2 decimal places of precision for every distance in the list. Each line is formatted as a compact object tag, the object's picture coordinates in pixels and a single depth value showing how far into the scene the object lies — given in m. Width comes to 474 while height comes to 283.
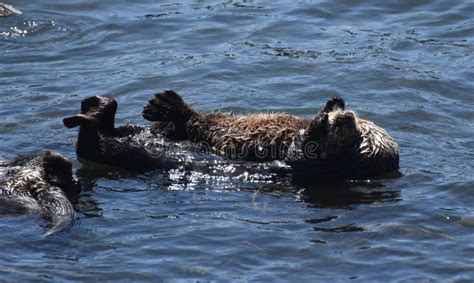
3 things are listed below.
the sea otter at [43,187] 15.60
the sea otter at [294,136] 17.31
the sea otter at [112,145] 17.95
